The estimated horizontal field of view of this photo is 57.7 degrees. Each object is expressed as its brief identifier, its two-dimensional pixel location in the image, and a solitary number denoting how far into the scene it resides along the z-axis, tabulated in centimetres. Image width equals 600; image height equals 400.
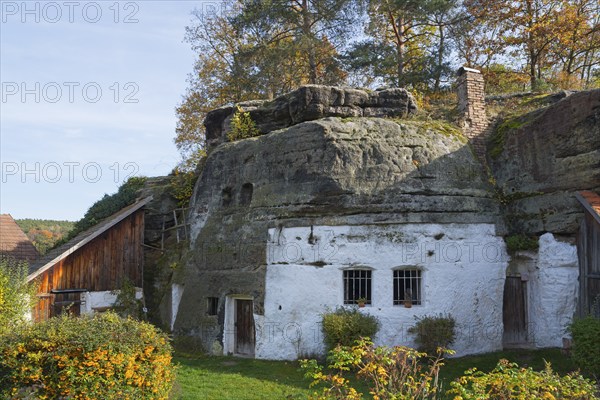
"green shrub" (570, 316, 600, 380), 1020
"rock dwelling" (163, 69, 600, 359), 1302
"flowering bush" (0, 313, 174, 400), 793
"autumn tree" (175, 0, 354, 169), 2464
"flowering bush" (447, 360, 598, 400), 577
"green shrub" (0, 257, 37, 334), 1052
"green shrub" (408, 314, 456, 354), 1246
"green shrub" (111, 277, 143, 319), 1664
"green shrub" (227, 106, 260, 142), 1628
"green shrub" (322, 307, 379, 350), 1230
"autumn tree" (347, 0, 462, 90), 2403
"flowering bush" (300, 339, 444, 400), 620
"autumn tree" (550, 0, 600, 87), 2444
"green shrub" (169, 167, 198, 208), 1816
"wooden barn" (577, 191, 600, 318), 1195
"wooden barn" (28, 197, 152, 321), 1557
